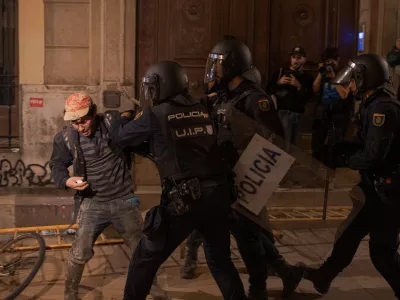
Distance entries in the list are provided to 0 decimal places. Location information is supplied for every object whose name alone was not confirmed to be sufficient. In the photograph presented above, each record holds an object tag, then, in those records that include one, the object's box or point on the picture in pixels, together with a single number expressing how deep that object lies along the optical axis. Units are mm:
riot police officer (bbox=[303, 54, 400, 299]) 4641
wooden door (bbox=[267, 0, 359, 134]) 9312
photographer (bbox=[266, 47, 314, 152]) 8547
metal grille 8914
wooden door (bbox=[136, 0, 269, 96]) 8898
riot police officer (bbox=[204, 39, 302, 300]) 4902
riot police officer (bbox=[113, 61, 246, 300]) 4227
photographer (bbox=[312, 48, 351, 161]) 8703
